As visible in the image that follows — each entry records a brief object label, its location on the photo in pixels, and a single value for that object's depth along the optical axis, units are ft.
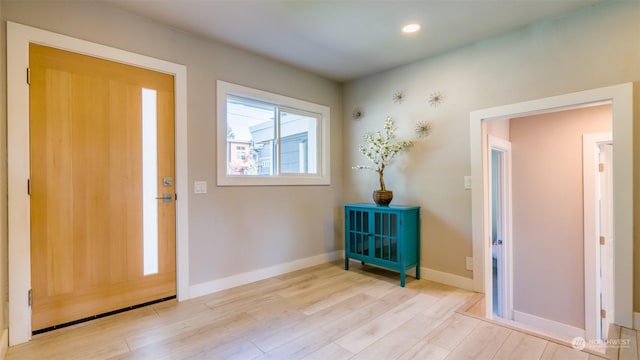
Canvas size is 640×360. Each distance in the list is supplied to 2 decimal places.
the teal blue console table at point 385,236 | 10.15
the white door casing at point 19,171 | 6.35
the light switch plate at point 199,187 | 9.11
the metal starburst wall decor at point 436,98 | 10.37
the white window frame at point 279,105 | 9.71
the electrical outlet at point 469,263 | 9.65
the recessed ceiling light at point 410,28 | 8.44
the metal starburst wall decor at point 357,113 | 12.95
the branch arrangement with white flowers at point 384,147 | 11.28
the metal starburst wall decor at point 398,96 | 11.41
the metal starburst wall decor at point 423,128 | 10.67
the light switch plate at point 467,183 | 9.65
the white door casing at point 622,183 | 7.04
